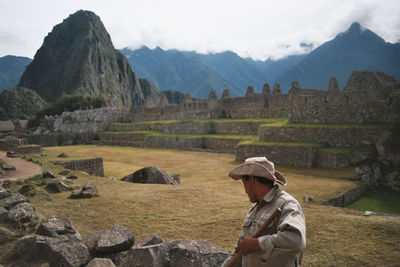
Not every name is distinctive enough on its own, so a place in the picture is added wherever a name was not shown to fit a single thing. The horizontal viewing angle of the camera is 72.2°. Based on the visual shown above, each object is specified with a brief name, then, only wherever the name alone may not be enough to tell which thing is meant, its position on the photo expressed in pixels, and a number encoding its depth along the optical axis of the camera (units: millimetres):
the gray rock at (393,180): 10701
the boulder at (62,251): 3307
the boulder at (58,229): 3979
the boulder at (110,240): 3666
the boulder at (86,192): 6770
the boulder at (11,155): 13591
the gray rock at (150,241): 3557
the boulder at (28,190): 6621
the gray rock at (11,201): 5128
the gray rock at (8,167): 9470
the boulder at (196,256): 3125
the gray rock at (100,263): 3180
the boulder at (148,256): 3151
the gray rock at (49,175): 8445
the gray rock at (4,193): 5653
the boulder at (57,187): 7220
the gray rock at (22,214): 4547
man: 1877
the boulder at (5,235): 3959
